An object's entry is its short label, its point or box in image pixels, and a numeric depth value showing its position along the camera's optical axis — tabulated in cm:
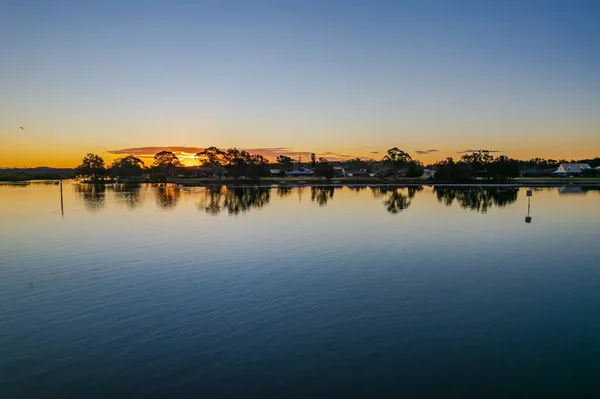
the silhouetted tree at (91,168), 17088
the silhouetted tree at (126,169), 17200
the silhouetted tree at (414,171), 14700
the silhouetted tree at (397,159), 15788
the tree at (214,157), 18312
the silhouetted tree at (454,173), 11772
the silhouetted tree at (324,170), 14000
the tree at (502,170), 11712
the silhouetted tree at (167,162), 18896
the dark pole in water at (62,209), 4253
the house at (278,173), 17240
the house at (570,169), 16077
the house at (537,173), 16475
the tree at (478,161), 12844
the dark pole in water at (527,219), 3478
